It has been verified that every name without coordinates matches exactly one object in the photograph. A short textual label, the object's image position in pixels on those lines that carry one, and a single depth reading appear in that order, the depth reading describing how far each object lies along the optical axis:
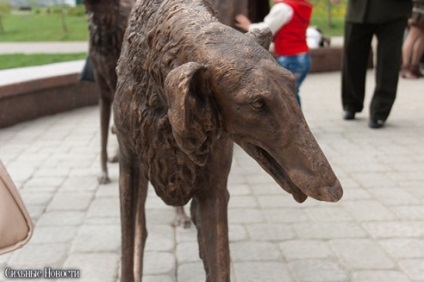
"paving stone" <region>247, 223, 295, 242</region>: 3.73
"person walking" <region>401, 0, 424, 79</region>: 10.18
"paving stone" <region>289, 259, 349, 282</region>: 3.15
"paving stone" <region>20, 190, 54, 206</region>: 4.42
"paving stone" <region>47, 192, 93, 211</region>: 4.31
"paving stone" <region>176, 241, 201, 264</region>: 3.40
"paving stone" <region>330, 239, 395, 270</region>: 3.30
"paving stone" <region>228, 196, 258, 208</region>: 4.36
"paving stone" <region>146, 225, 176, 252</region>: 3.59
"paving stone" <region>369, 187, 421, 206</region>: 4.34
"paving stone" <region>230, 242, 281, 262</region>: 3.42
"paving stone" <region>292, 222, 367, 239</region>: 3.75
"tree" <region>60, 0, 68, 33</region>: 17.02
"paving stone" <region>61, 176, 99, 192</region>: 4.75
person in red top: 5.54
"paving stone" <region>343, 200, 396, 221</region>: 4.05
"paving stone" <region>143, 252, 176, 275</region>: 3.25
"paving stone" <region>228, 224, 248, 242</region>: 3.73
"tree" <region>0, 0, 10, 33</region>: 16.53
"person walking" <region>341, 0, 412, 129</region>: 6.48
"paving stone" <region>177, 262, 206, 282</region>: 3.17
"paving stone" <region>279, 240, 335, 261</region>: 3.45
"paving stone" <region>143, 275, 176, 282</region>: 3.14
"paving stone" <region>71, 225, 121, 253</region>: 3.54
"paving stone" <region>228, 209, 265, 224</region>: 4.04
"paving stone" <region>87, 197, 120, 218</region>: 4.17
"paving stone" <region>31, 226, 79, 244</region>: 3.69
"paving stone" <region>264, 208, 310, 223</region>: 4.05
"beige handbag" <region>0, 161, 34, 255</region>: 1.63
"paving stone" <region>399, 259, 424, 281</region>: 3.16
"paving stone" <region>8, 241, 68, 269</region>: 3.34
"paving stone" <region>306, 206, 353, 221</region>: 4.06
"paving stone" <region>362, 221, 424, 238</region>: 3.74
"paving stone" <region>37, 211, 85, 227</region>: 3.98
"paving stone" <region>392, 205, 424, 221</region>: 4.02
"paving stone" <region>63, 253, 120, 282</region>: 3.18
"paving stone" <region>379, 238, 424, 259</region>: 3.43
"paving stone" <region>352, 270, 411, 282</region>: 3.13
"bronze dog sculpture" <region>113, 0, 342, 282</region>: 1.53
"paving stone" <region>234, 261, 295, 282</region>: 3.15
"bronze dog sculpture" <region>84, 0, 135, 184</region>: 3.97
